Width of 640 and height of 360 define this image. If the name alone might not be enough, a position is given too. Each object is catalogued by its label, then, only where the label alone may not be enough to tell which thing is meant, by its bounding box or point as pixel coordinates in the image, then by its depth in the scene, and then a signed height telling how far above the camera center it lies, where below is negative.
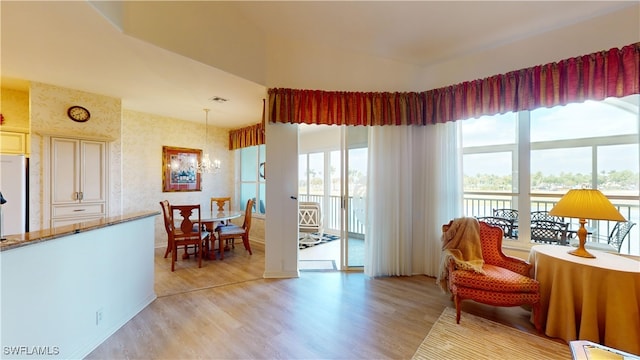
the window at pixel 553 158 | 2.45 +0.24
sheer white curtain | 3.35 -0.28
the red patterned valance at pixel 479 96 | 2.25 +0.98
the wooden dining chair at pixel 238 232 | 4.10 -0.91
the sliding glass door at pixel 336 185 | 3.59 -0.12
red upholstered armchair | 2.11 -0.94
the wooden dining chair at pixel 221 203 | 4.98 -0.51
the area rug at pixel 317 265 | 3.60 -1.33
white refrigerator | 2.64 -0.12
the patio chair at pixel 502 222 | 3.05 -0.55
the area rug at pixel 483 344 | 1.82 -1.32
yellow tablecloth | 1.76 -0.93
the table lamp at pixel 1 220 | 1.41 -0.24
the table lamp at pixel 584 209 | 1.94 -0.24
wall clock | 3.21 +0.89
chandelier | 4.27 +0.27
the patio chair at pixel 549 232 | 2.79 -0.62
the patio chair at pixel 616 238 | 2.49 -0.62
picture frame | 4.75 +0.21
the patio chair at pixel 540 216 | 2.92 -0.44
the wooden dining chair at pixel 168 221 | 3.60 -0.63
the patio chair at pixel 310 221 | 5.17 -0.90
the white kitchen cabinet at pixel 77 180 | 3.13 -0.01
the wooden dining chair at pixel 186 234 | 3.58 -0.82
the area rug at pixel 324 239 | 4.87 -1.32
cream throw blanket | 2.51 -0.71
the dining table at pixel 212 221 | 3.82 -0.65
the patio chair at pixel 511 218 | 3.01 -0.48
